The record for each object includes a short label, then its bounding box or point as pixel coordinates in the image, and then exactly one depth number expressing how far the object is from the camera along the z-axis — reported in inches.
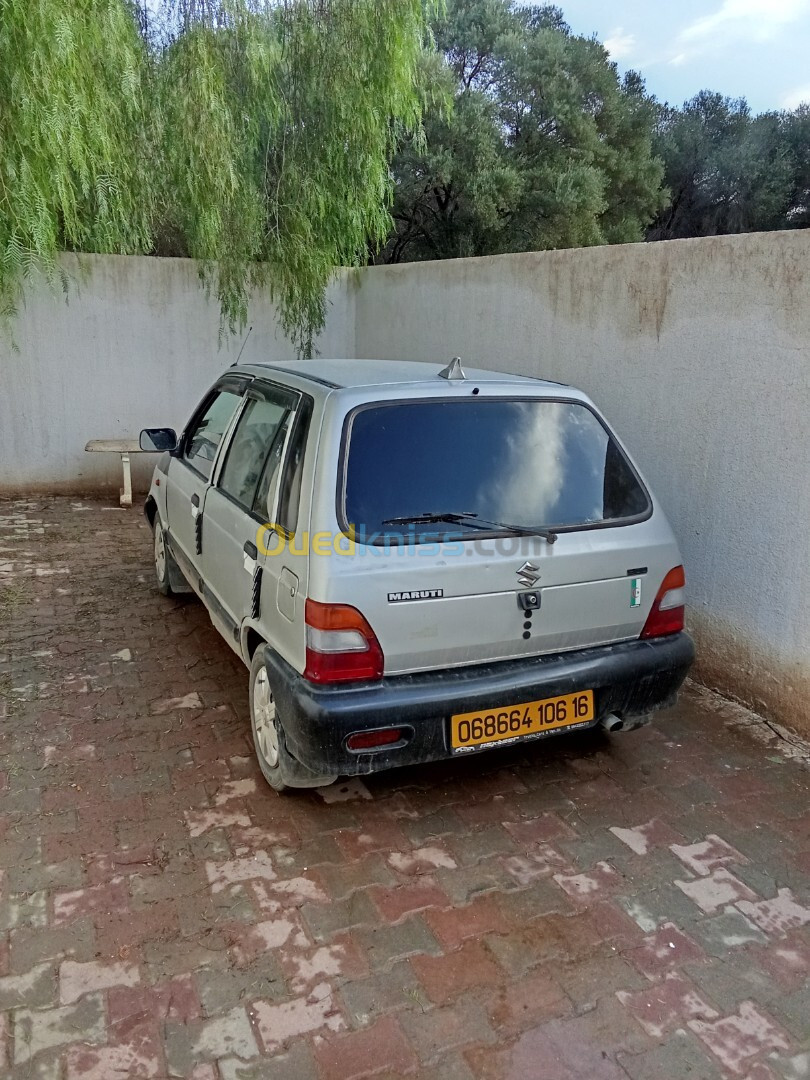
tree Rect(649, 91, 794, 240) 735.1
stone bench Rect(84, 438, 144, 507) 302.2
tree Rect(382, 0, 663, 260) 567.8
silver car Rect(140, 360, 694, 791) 106.4
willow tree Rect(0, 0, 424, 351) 227.1
